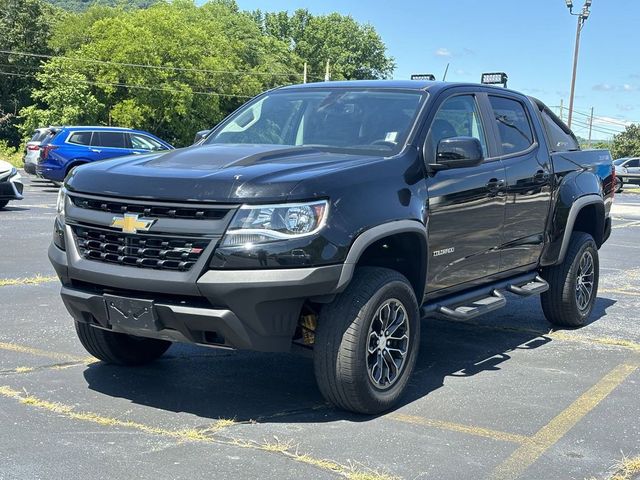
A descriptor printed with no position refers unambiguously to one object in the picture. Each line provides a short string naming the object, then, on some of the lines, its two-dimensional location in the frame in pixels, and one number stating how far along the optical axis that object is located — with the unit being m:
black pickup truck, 4.19
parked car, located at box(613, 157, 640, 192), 43.69
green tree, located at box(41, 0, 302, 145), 59.50
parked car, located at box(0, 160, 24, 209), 15.27
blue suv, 21.95
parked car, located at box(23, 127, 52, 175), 23.33
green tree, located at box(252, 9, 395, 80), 101.00
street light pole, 39.94
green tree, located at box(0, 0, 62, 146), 63.22
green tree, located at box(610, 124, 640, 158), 89.94
